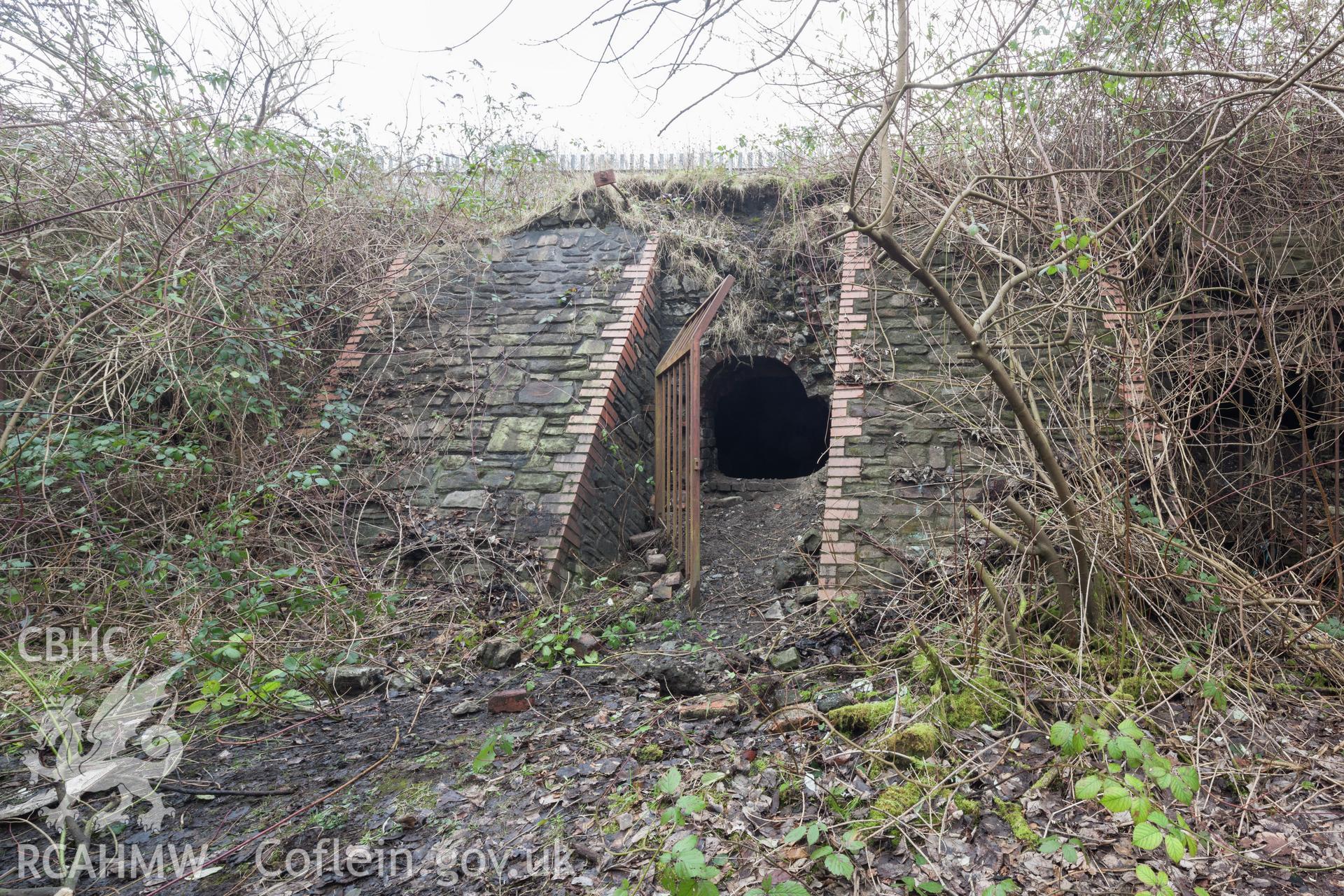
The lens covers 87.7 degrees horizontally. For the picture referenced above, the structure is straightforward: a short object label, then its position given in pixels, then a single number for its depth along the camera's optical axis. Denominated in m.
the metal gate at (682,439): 5.79
